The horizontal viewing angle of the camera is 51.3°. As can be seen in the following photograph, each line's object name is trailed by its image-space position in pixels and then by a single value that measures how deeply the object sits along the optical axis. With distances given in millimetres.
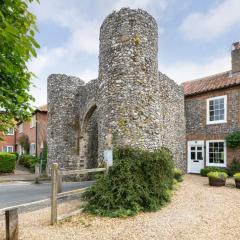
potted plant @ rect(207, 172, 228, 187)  11023
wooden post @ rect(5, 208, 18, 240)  4797
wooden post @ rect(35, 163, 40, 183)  14211
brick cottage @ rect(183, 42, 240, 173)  14914
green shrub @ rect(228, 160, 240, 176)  14041
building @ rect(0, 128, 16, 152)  29969
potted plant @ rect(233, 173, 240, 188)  10674
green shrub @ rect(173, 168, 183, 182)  12097
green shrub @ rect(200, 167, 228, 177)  14469
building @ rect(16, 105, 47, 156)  23031
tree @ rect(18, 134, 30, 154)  26234
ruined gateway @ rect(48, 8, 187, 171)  8977
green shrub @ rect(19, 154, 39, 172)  21106
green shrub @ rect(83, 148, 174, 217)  7151
